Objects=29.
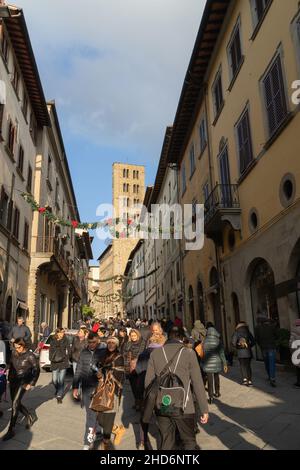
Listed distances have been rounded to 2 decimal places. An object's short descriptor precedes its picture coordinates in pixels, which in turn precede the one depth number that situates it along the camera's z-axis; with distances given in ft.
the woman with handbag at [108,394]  18.39
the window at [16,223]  59.88
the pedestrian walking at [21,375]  22.74
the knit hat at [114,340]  22.31
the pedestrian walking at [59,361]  31.19
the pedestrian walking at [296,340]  29.32
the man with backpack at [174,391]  14.12
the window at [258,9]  41.16
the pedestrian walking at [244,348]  31.76
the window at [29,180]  68.83
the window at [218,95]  57.21
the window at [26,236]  66.87
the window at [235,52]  49.01
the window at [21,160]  63.04
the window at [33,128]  73.20
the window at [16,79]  60.22
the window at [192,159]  75.41
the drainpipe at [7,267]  53.59
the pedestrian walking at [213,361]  28.30
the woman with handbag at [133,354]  24.40
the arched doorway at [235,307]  51.16
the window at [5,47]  54.54
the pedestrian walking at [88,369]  21.93
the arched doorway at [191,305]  78.14
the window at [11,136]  56.59
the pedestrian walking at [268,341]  31.42
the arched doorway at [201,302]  69.84
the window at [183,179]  84.94
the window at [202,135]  65.45
